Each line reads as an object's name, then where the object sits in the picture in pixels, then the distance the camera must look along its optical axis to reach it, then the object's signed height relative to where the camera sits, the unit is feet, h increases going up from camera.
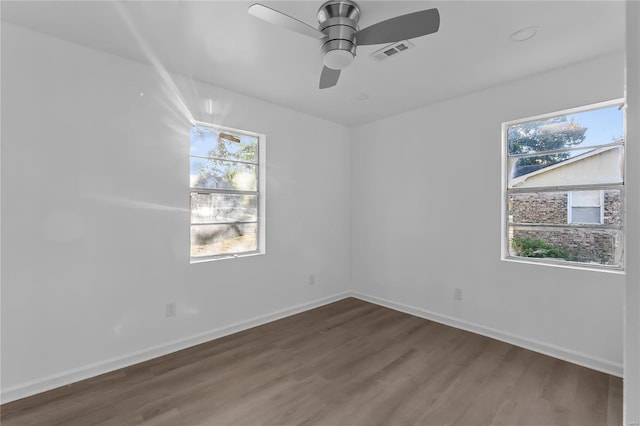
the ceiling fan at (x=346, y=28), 5.81 +3.79
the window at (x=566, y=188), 8.71 +0.88
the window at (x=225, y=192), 10.62 +0.82
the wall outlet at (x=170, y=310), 9.54 -3.04
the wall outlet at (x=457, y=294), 11.54 -2.99
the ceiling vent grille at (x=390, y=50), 7.91 +4.46
